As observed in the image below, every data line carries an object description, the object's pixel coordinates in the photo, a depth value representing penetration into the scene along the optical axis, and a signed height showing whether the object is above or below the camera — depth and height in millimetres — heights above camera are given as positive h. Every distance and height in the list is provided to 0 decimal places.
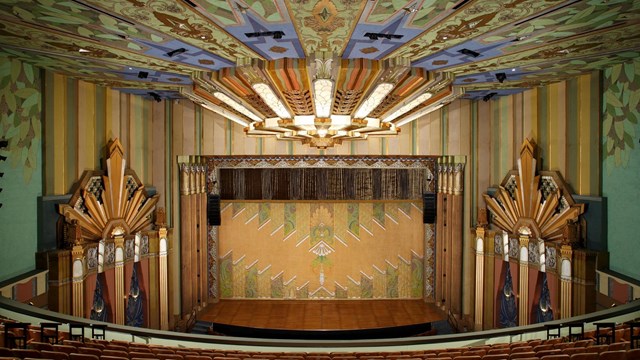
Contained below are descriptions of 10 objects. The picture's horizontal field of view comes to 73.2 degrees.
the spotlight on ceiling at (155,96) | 11523 +2173
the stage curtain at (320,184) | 14320 -310
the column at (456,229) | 12898 -1666
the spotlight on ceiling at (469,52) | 6609 +1896
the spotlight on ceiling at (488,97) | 11617 +2143
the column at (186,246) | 13016 -2165
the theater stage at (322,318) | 12562 -4468
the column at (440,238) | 13562 -2049
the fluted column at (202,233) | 13670 -1871
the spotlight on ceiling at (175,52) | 6533 +1902
